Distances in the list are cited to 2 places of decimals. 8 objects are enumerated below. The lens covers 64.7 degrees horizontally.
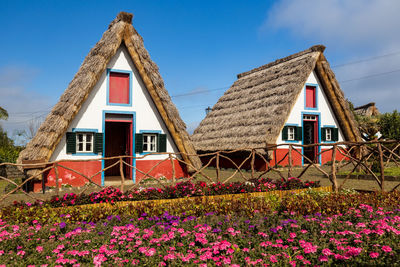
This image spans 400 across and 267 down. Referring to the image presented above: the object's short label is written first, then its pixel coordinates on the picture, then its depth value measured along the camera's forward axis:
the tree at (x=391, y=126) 22.64
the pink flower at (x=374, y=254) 3.30
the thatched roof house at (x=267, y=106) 16.36
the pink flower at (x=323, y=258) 3.38
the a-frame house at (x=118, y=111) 11.62
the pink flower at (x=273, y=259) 3.42
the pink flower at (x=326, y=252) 3.48
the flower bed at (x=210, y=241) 3.59
